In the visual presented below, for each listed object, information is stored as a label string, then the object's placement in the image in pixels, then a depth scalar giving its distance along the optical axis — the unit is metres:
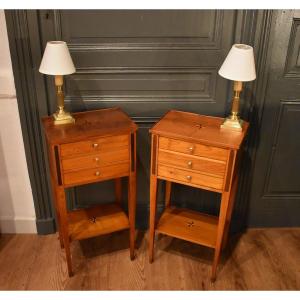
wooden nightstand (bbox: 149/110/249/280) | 1.61
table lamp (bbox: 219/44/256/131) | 1.53
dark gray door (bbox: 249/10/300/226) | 1.79
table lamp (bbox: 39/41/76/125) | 1.55
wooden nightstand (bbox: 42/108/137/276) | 1.62
